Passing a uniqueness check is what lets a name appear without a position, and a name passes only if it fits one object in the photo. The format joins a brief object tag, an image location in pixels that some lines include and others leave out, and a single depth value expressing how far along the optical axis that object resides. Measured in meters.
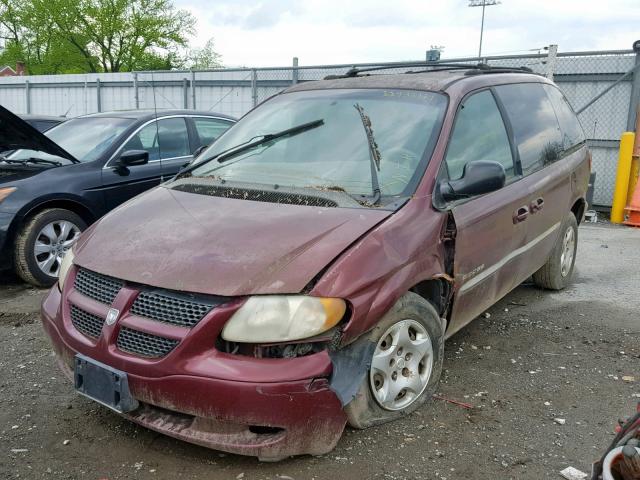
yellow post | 8.88
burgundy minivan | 2.54
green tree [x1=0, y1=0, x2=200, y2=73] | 45.47
